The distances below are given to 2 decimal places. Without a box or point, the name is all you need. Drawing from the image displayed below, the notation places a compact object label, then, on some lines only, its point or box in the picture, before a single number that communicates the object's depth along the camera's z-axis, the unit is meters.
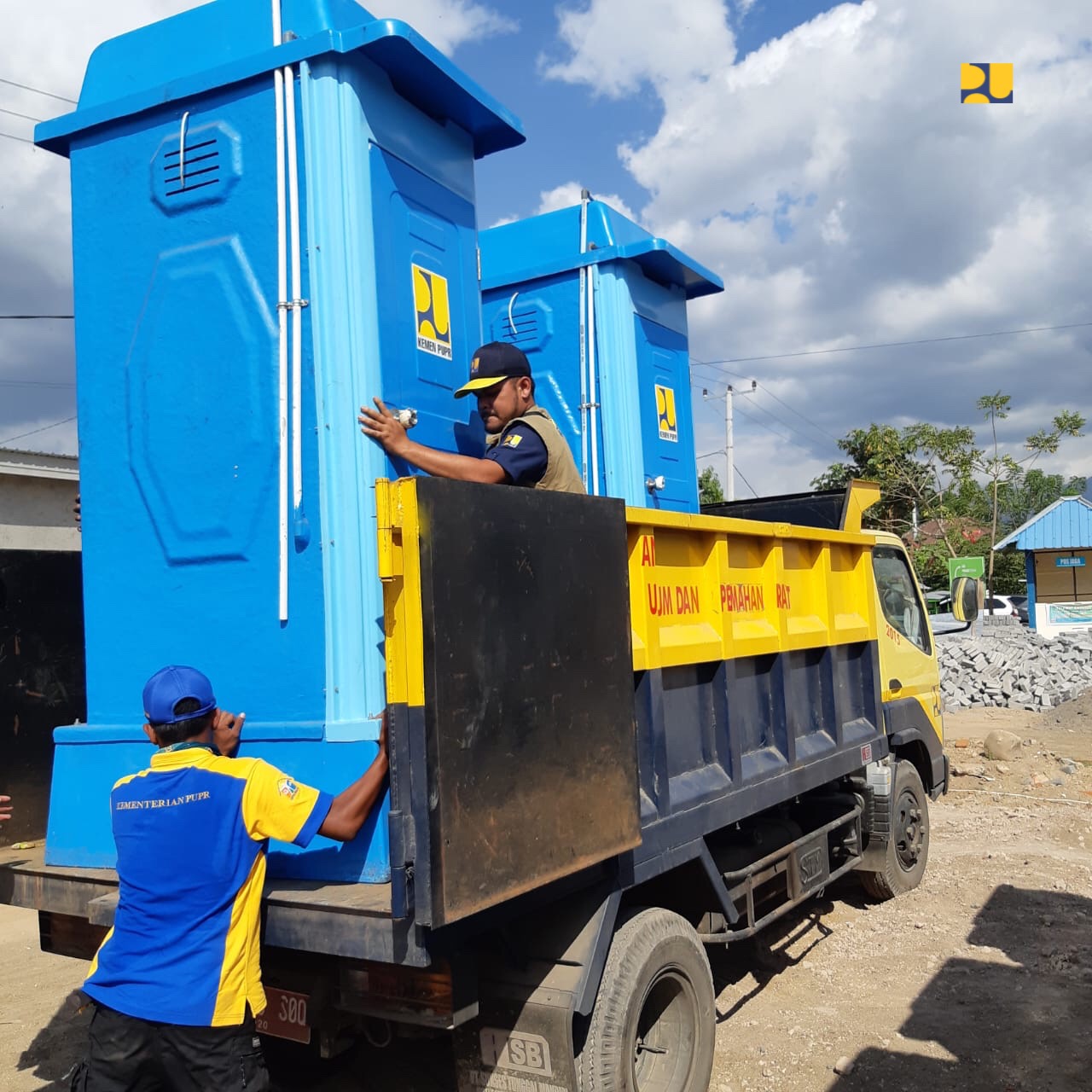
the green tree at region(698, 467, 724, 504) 29.95
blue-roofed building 26.58
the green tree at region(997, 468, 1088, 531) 49.34
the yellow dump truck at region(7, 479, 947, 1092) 2.37
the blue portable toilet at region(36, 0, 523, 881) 3.00
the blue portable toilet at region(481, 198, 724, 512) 5.11
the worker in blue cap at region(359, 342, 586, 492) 3.07
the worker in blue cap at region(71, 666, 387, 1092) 2.45
